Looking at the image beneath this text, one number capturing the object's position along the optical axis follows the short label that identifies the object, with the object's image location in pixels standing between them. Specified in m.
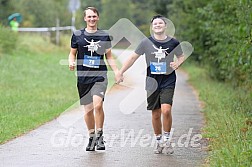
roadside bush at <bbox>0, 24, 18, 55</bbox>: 31.64
